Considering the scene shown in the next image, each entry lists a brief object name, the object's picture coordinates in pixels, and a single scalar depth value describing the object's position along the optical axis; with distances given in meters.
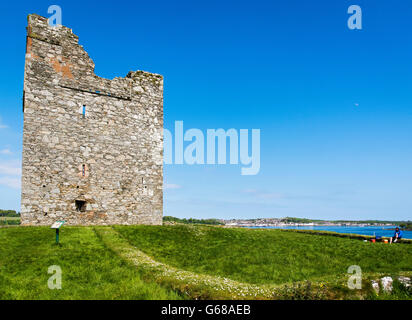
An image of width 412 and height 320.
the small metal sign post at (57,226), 13.60
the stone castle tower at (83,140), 19.55
